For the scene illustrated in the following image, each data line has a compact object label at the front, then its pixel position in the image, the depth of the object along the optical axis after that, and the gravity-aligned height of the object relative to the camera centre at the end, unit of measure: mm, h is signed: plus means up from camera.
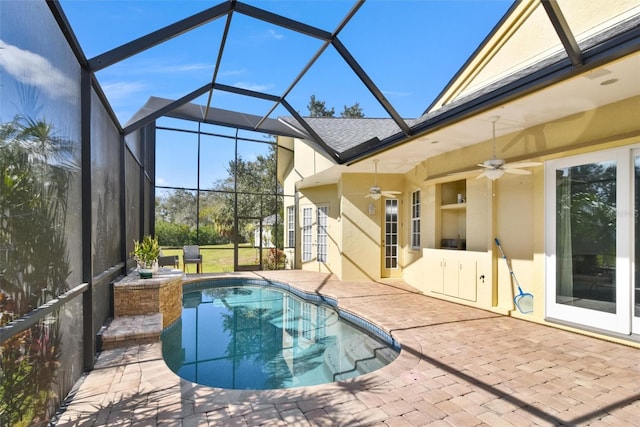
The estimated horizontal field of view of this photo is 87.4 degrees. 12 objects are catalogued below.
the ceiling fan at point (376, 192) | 8548 +612
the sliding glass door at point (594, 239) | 4461 -363
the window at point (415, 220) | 9492 -130
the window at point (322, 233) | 11982 -625
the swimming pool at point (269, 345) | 4359 -2117
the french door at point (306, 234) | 12873 -706
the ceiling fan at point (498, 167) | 5073 +739
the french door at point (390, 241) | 10359 -790
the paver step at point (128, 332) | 4543 -1640
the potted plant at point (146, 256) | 6473 -766
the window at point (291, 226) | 13810 -427
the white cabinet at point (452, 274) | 6760 -1262
